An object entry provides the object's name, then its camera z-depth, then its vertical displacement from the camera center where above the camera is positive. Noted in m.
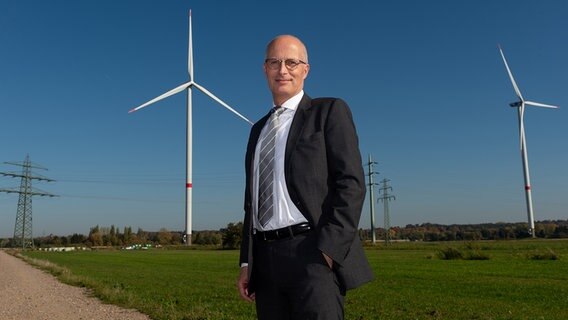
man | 3.06 +0.18
